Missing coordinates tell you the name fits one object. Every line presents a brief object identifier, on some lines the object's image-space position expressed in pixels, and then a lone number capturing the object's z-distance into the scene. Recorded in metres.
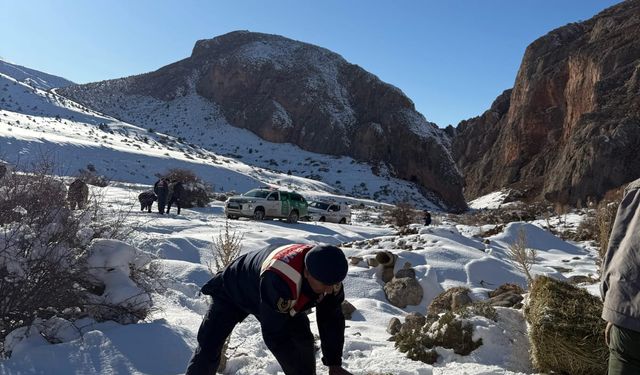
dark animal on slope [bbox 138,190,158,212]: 18.42
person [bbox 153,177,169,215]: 17.52
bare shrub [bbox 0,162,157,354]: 4.51
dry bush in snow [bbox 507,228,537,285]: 6.41
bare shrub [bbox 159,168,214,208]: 22.58
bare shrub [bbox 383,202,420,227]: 23.62
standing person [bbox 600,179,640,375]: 2.31
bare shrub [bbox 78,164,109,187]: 30.08
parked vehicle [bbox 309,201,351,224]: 24.14
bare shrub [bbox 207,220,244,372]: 4.65
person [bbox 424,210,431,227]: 21.48
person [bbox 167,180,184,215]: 18.75
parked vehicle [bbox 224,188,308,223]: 19.58
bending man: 2.88
